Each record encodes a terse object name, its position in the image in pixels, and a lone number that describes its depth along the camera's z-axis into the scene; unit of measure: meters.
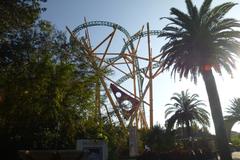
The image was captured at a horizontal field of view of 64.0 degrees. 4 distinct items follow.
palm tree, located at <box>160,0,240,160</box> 12.64
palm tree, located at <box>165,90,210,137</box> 24.21
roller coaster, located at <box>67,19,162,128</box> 19.35
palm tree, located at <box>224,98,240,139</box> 34.51
